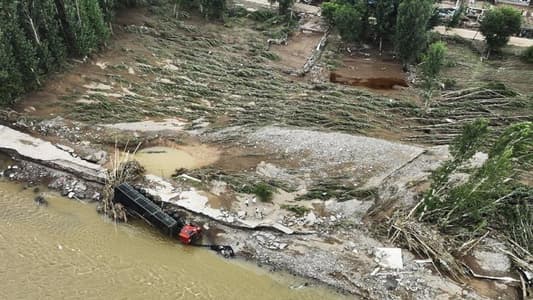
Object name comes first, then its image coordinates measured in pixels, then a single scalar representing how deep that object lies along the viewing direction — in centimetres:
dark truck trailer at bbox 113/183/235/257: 2081
